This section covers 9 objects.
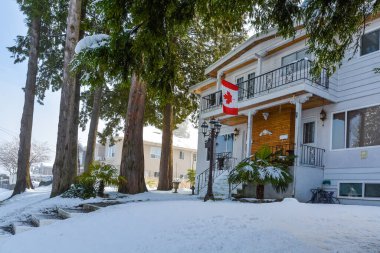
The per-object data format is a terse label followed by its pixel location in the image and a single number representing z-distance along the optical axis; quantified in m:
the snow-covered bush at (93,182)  13.40
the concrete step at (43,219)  9.16
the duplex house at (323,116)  11.73
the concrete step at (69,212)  9.73
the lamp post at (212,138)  11.85
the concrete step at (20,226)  8.80
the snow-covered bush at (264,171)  11.39
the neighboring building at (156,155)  38.19
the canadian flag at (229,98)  14.26
